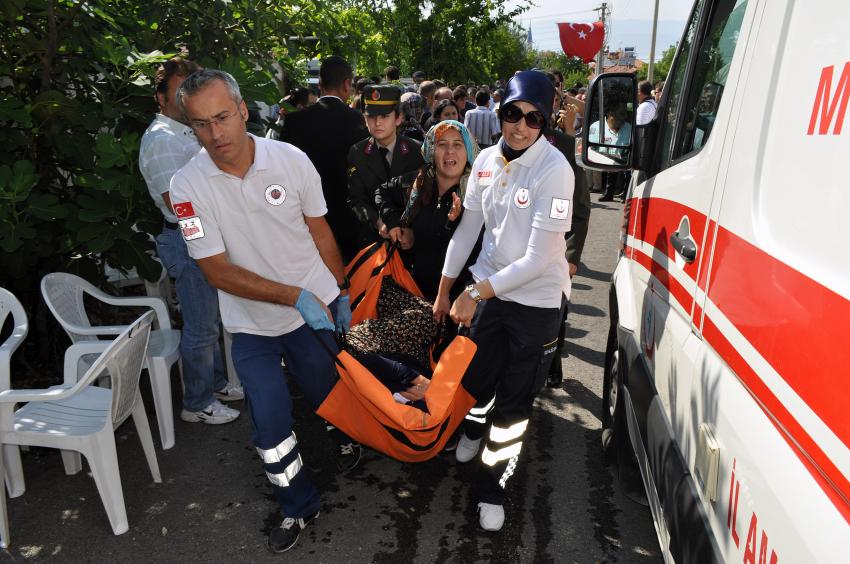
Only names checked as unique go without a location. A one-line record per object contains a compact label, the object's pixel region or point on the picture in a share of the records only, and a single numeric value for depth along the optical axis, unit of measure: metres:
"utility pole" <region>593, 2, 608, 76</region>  58.06
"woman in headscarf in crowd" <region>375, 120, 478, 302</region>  3.68
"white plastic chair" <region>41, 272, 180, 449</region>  3.71
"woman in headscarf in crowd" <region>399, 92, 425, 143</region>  6.11
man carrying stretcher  2.67
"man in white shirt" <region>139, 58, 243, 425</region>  3.51
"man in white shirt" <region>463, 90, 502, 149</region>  8.45
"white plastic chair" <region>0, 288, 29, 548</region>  3.18
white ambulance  1.12
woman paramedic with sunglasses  2.69
